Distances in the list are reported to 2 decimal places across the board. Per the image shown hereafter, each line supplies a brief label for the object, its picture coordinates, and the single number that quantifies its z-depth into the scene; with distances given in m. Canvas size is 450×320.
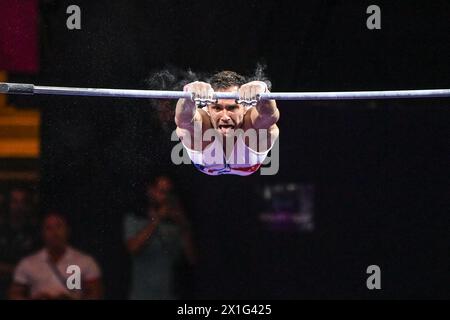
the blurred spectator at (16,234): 6.68
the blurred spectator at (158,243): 6.55
